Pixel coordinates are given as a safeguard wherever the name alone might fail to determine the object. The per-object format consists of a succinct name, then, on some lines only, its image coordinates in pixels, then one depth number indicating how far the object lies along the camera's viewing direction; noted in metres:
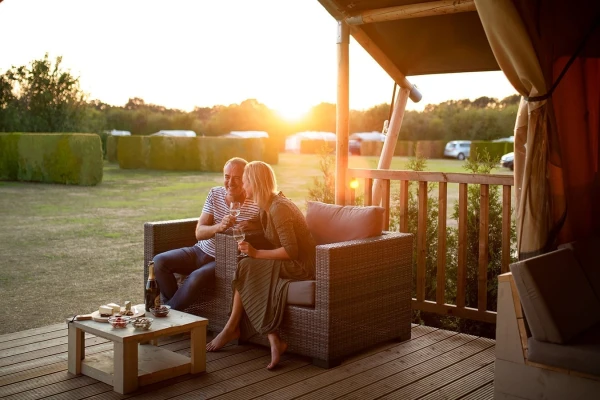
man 4.24
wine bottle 3.74
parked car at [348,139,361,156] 16.51
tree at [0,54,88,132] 17.59
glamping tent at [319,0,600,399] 3.05
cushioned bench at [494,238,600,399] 2.91
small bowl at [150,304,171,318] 3.63
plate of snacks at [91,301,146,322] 3.53
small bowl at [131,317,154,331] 3.37
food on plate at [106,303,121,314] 3.62
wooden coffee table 3.30
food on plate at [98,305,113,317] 3.57
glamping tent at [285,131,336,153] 20.80
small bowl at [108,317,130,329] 3.40
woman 3.91
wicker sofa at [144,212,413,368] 3.77
